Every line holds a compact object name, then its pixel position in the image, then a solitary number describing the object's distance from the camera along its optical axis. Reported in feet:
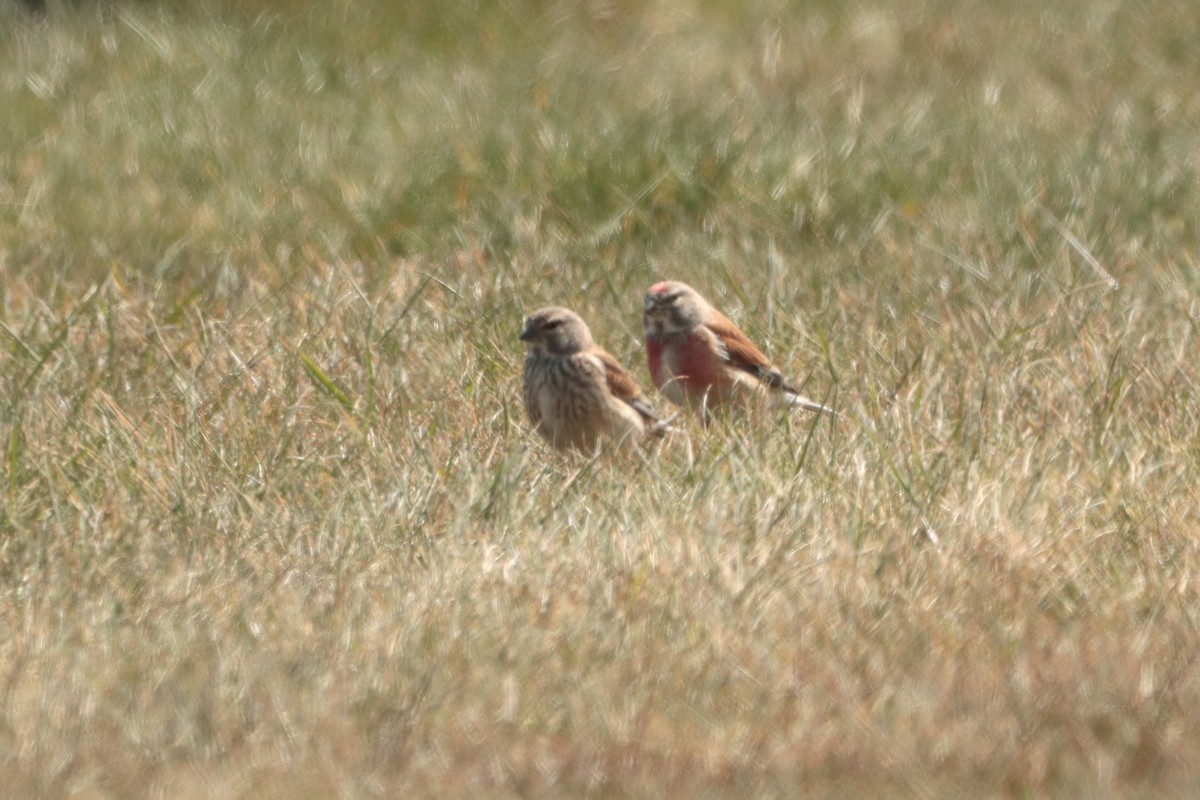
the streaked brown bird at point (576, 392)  35.47
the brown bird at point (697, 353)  38.11
